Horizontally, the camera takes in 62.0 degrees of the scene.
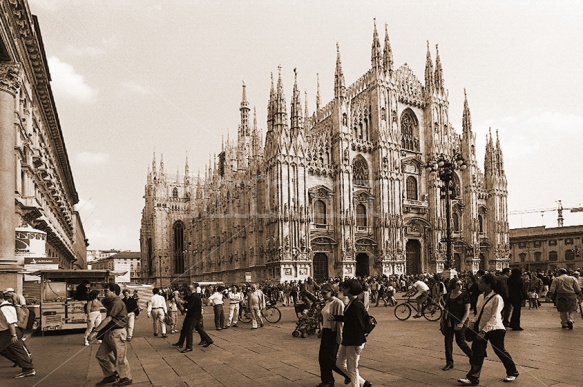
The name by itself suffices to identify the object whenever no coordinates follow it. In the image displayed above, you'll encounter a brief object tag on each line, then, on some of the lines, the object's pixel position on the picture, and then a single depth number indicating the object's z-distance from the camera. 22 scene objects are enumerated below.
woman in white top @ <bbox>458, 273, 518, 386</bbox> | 7.53
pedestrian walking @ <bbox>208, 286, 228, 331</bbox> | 16.52
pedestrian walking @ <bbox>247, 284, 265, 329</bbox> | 16.78
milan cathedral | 40.03
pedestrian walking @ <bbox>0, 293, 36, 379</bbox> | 8.89
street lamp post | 25.31
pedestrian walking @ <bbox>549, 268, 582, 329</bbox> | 13.44
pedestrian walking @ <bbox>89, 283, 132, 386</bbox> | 8.34
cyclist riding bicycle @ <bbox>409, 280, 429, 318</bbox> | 17.72
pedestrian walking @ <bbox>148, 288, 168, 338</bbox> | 15.61
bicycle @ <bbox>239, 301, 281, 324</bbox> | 19.20
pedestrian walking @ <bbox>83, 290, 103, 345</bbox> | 13.55
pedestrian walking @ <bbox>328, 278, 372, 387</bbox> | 6.86
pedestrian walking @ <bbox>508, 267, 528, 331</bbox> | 13.41
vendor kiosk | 16.41
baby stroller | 14.27
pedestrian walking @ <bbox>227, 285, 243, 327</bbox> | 17.89
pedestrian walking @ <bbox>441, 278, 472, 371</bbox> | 8.49
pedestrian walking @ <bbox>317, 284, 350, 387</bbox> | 7.77
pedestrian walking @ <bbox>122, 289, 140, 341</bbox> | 14.28
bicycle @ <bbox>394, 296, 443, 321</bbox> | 17.47
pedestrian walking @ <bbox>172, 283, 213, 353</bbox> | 12.16
